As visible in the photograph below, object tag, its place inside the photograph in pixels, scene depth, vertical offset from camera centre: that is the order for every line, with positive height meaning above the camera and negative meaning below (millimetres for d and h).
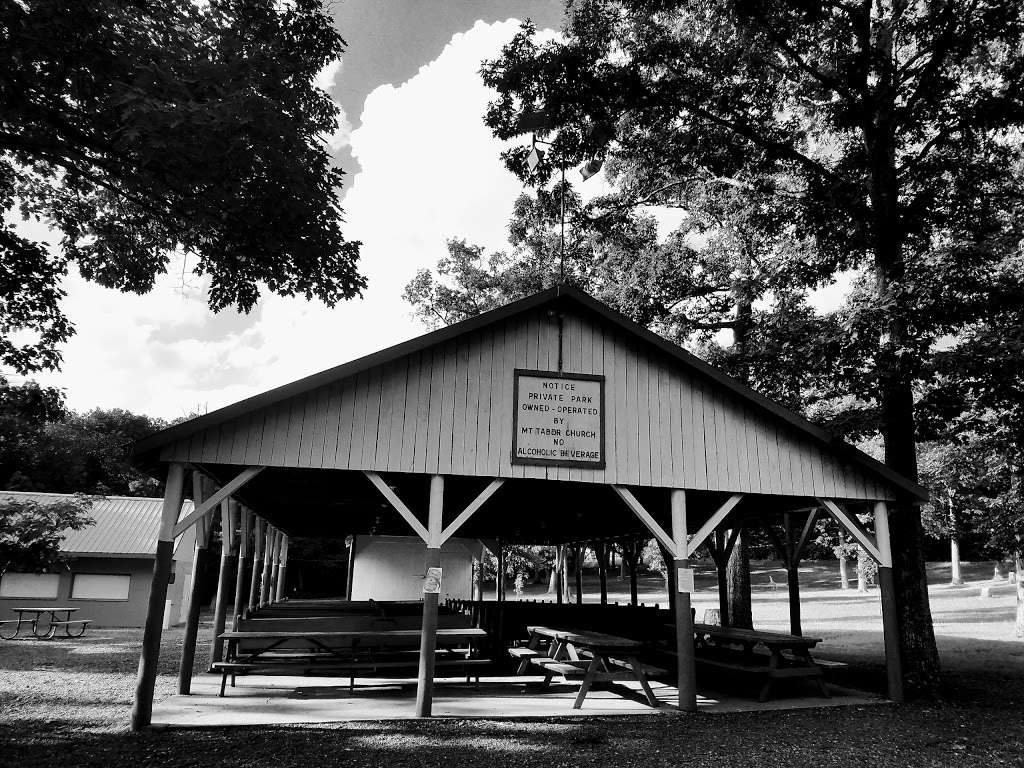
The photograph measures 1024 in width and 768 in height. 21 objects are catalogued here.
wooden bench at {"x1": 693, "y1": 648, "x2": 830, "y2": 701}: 9258 -1532
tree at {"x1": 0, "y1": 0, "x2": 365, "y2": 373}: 7086 +4451
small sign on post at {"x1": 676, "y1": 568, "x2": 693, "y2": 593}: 9088 -398
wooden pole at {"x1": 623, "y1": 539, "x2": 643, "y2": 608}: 17875 -370
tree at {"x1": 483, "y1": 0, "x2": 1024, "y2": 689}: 10641 +7791
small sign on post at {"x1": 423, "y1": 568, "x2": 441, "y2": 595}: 8453 -479
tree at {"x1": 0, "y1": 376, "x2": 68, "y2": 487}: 11367 +2046
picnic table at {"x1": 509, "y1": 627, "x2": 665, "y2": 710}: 8680 -1495
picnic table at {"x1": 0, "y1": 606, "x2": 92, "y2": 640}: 19719 -2804
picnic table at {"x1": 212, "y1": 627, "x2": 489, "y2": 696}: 9219 -1484
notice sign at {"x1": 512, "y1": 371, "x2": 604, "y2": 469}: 9031 +1585
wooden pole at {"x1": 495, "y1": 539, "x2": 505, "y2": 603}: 18644 -760
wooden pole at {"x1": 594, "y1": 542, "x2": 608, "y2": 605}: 18859 -320
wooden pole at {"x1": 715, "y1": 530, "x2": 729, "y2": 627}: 14234 -502
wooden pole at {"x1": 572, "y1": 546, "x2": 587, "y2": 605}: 19922 -612
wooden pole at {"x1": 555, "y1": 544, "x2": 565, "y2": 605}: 21812 -520
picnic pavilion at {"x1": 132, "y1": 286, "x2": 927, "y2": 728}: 8266 +1357
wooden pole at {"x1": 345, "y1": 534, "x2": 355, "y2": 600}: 19970 -849
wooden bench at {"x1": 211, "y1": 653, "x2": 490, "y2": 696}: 8969 -1627
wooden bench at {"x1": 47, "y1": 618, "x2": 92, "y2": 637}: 20020 -2819
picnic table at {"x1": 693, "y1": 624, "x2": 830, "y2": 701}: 9281 -1489
